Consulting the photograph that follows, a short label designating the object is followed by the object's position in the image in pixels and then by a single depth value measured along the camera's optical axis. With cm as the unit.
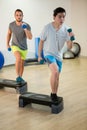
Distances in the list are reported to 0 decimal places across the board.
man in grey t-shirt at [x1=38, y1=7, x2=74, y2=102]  393
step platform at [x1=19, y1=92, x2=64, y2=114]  390
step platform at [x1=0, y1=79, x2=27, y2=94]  491
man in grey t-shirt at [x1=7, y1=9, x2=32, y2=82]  490
